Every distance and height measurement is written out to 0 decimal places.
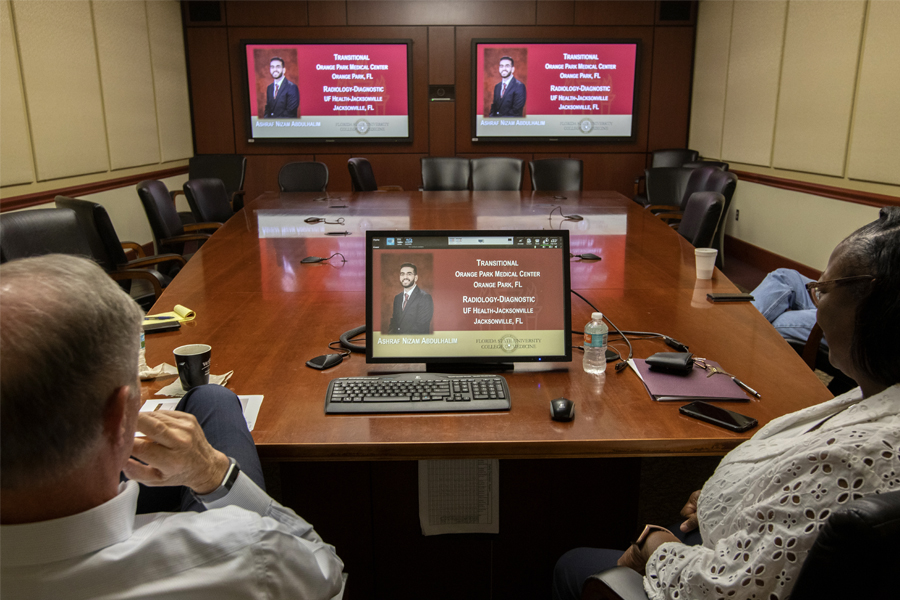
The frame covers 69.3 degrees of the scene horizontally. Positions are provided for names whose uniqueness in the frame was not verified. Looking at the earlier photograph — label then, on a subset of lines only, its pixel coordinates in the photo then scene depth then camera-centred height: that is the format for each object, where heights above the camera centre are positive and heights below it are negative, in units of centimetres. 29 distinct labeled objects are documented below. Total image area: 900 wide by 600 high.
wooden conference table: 136 -59
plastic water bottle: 169 -53
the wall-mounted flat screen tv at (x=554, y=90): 755 +54
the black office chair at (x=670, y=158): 739 -23
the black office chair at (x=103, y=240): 321 -49
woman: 89 -48
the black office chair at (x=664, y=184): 611 -43
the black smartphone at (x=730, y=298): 231 -55
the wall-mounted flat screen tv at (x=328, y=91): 751 +53
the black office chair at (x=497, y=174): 620 -34
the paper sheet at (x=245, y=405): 148 -60
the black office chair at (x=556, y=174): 627 -35
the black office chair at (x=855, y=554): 71 -46
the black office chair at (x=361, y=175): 615 -35
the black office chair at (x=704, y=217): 350 -43
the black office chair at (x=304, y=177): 630 -37
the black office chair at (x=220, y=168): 704 -32
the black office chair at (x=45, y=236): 281 -43
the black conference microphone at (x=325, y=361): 173 -58
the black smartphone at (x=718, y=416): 141 -60
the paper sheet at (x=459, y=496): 175 -95
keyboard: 150 -59
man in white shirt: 68 -38
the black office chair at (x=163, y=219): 397 -49
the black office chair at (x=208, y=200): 477 -46
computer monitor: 166 -40
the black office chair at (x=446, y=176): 623 -36
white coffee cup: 255 -48
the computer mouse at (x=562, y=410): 144 -59
